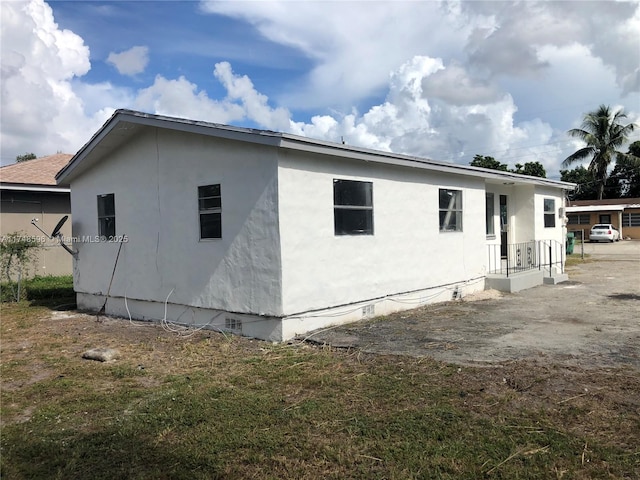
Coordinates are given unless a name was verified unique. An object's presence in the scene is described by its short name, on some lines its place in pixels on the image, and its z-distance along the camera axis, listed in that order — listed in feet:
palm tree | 136.87
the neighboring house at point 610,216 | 134.10
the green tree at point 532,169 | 155.74
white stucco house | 25.66
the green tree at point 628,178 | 147.54
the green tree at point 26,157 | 147.70
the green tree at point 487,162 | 151.94
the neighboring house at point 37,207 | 51.62
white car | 122.42
